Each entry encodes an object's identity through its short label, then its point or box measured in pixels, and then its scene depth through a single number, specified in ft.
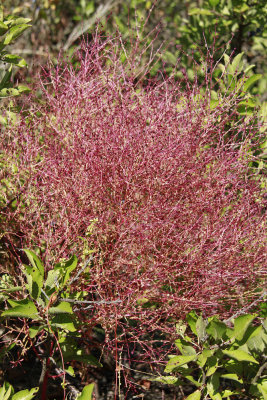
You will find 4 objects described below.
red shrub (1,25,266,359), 8.08
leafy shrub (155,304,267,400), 7.55
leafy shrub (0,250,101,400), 7.41
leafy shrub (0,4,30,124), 8.61
